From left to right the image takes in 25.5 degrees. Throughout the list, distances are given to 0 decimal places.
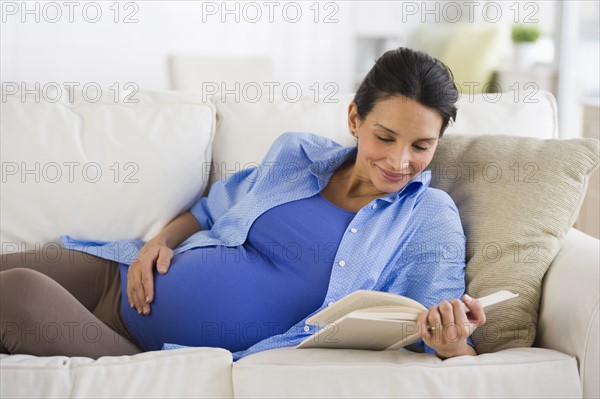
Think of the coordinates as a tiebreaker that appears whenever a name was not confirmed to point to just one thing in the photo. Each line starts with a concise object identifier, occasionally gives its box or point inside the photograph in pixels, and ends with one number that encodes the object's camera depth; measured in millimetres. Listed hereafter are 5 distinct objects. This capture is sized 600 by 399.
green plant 4719
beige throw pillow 1869
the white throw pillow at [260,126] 2240
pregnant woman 1867
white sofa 1738
